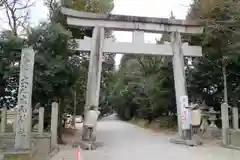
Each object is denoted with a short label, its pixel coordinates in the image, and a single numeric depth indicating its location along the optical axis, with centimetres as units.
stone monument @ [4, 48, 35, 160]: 721
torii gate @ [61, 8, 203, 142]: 1364
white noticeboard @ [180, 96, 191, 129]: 1346
